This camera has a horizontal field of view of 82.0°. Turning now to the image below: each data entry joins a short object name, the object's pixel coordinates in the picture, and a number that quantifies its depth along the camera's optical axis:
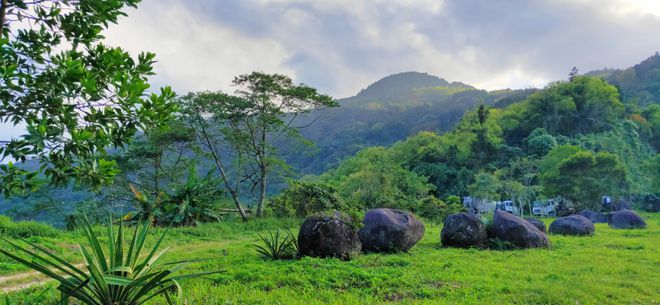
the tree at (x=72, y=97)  3.44
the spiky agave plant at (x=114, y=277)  3.80
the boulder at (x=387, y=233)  11.35
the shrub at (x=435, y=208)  23.45
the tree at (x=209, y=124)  23.55
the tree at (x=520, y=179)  36.66
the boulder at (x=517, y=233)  12.51
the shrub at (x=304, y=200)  23.64
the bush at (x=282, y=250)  10.14
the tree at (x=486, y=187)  36.72
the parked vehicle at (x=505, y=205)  42.75
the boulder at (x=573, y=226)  17.38
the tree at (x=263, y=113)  23.88
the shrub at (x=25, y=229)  12.89
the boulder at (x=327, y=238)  9.96
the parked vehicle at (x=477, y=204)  39.35
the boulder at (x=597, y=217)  27.58
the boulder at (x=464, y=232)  12.60
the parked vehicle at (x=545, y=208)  41.84
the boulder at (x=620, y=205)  37.28
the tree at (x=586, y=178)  35.28
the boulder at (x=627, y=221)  20.89
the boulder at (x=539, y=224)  16.77
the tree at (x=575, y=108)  55.62
